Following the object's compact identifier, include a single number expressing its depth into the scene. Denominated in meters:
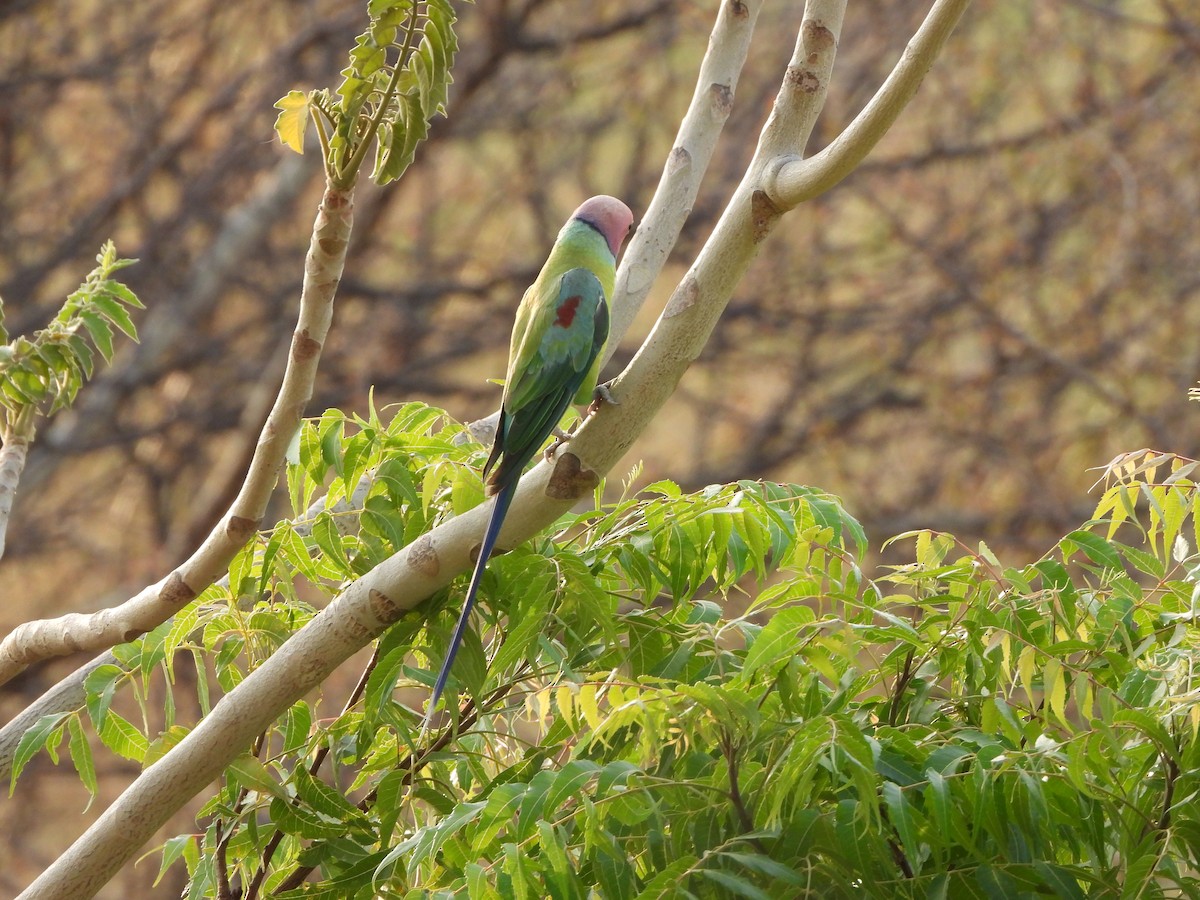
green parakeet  12.23
